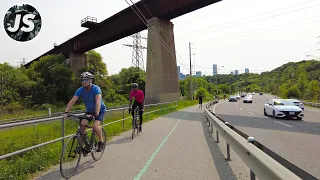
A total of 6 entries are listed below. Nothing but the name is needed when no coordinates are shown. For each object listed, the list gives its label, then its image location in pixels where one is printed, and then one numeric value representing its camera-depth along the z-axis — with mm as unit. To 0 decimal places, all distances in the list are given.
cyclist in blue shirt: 4099
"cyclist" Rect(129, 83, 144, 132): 7457
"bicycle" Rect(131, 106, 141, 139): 7485
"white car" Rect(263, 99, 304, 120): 12548
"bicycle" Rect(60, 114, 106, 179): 3629
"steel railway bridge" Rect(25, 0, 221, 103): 22790
